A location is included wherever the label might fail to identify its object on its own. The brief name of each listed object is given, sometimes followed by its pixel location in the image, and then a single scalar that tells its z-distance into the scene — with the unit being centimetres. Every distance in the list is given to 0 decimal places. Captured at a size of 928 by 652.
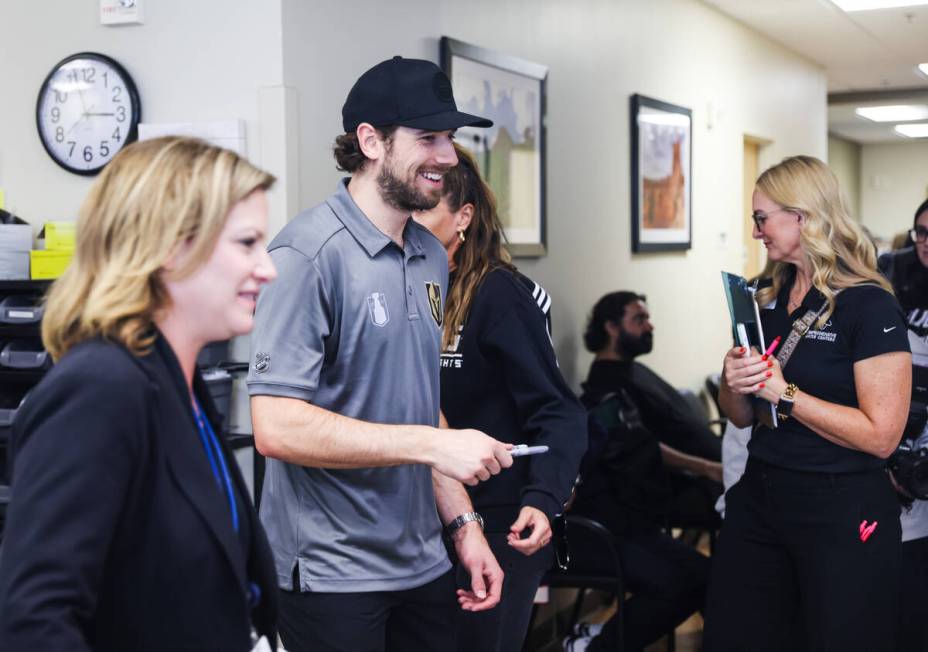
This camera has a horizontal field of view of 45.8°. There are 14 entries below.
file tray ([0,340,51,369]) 291
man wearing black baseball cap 171
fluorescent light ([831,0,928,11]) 625
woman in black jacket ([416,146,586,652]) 233
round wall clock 323
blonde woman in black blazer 105
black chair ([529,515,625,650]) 368
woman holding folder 254
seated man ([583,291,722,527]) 468
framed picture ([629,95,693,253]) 547
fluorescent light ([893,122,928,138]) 1260
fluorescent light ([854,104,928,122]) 1090
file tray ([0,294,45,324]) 294
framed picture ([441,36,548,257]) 386
